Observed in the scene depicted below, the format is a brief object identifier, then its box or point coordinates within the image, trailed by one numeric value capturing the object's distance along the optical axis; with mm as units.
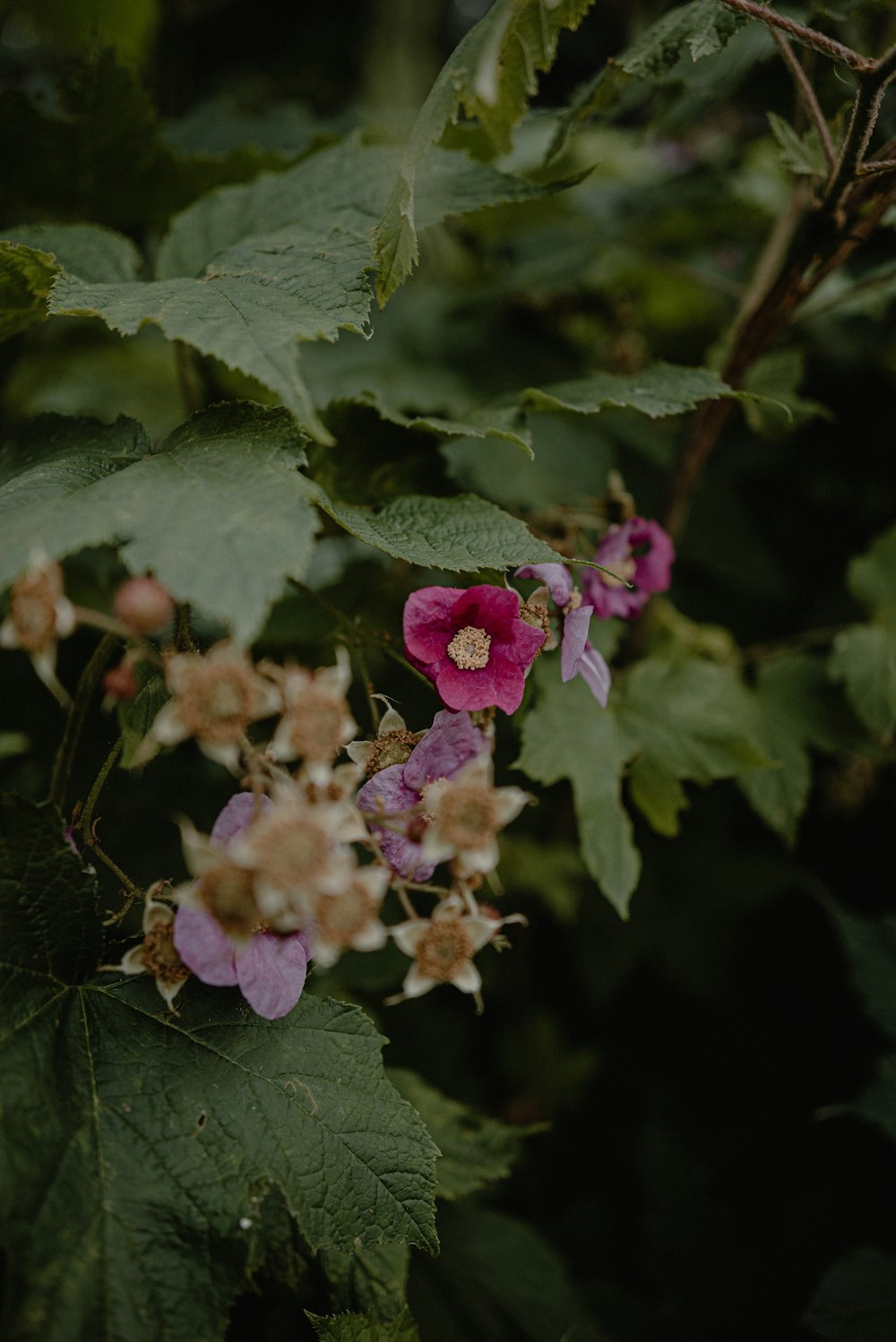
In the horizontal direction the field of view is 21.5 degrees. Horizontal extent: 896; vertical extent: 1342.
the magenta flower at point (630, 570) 744
